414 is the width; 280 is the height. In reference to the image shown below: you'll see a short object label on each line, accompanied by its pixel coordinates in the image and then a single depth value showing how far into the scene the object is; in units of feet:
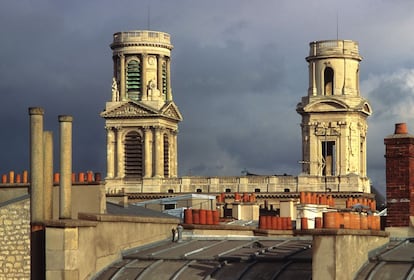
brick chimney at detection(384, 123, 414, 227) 147.64
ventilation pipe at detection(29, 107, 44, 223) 156.35
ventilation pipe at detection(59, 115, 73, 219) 153.58
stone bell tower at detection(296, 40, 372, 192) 637.71
